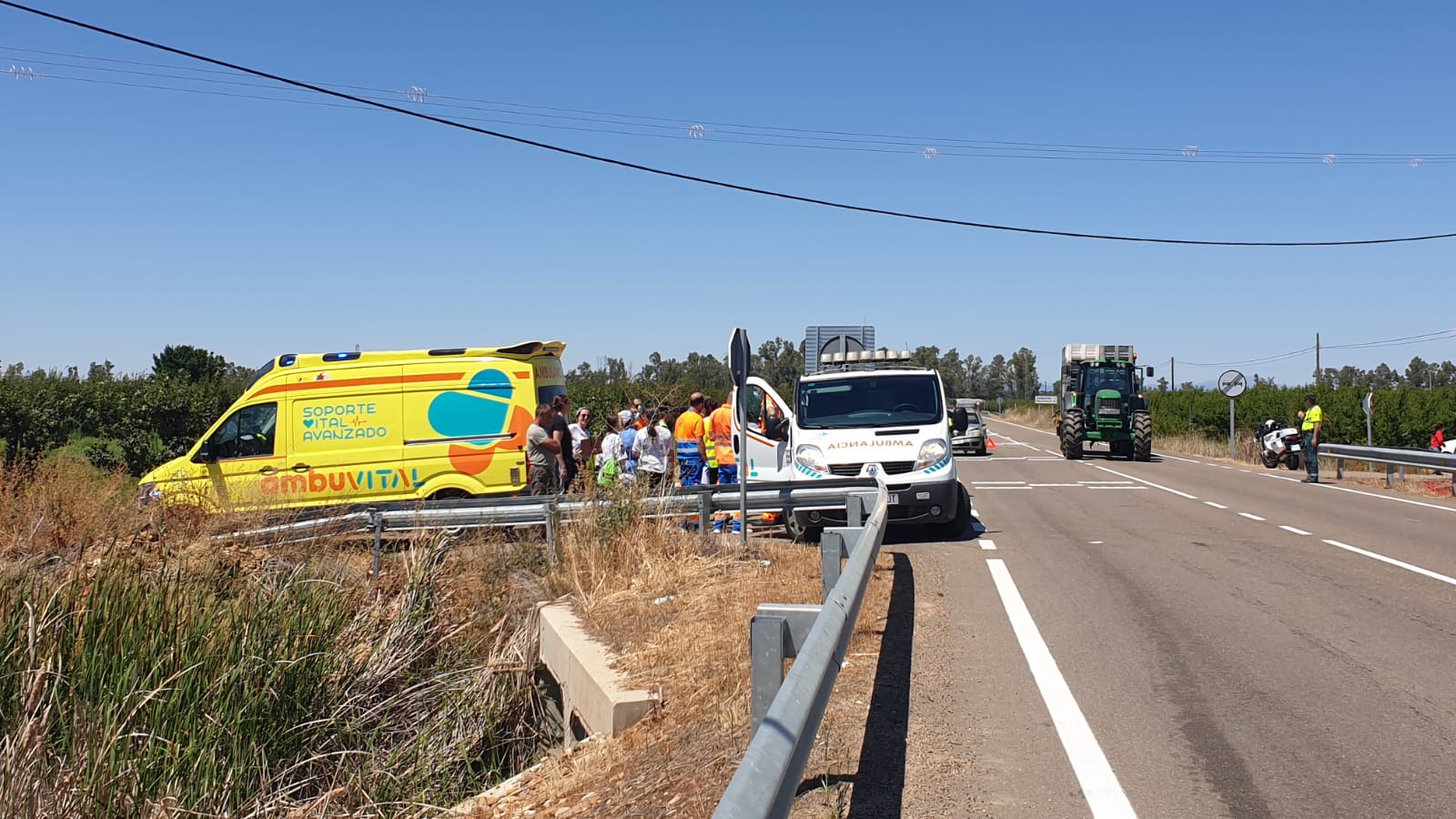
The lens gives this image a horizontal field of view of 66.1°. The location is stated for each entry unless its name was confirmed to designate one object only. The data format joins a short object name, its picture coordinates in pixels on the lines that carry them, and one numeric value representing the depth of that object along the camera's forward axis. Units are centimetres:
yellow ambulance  1373
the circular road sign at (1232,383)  3247
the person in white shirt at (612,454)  1328
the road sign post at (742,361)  1027
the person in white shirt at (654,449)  1473
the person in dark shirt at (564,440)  1339
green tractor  3159
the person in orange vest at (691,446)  1608
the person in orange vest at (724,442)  1589
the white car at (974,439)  3519
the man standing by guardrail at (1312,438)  2270
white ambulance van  1293
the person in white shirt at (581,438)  1483
